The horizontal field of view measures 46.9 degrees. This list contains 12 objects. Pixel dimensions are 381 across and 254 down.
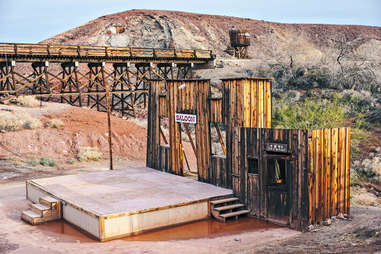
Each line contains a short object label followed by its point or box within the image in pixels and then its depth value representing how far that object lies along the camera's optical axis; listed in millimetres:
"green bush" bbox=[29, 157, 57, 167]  20614
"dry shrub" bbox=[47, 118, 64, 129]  23766
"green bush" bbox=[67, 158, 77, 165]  21281
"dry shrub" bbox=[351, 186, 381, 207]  13983
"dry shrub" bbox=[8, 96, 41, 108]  27859
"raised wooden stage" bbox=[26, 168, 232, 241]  10846
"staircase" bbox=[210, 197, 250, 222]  12016
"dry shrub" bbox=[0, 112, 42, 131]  22828
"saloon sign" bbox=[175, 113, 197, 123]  14602
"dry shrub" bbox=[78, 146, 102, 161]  21906
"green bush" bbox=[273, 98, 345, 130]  20750
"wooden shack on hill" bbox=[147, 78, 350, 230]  11055
